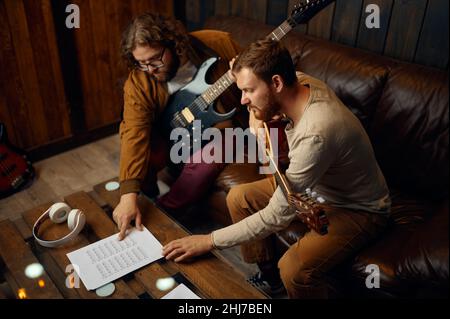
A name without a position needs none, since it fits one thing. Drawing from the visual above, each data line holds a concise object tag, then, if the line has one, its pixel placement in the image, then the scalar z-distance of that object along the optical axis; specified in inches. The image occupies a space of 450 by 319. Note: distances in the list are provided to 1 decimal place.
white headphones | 59.0
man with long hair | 71.7
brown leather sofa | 55.7
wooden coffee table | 52.2
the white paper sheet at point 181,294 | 51.6
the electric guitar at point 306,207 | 53.3
